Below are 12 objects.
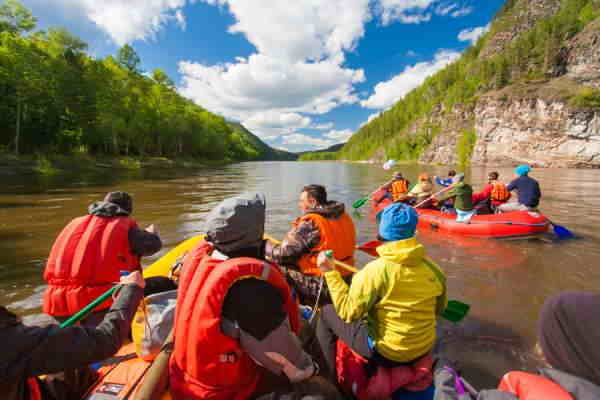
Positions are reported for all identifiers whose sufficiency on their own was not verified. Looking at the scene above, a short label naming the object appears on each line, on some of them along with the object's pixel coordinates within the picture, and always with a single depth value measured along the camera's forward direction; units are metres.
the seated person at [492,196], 8.90
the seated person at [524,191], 7.62
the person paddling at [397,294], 1.99
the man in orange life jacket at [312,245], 3.29
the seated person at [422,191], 9.79
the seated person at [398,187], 10.58
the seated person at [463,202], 7.98
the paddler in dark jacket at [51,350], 1.17
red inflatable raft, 7.27
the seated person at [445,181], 10.96
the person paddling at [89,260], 2.53
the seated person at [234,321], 1.47
